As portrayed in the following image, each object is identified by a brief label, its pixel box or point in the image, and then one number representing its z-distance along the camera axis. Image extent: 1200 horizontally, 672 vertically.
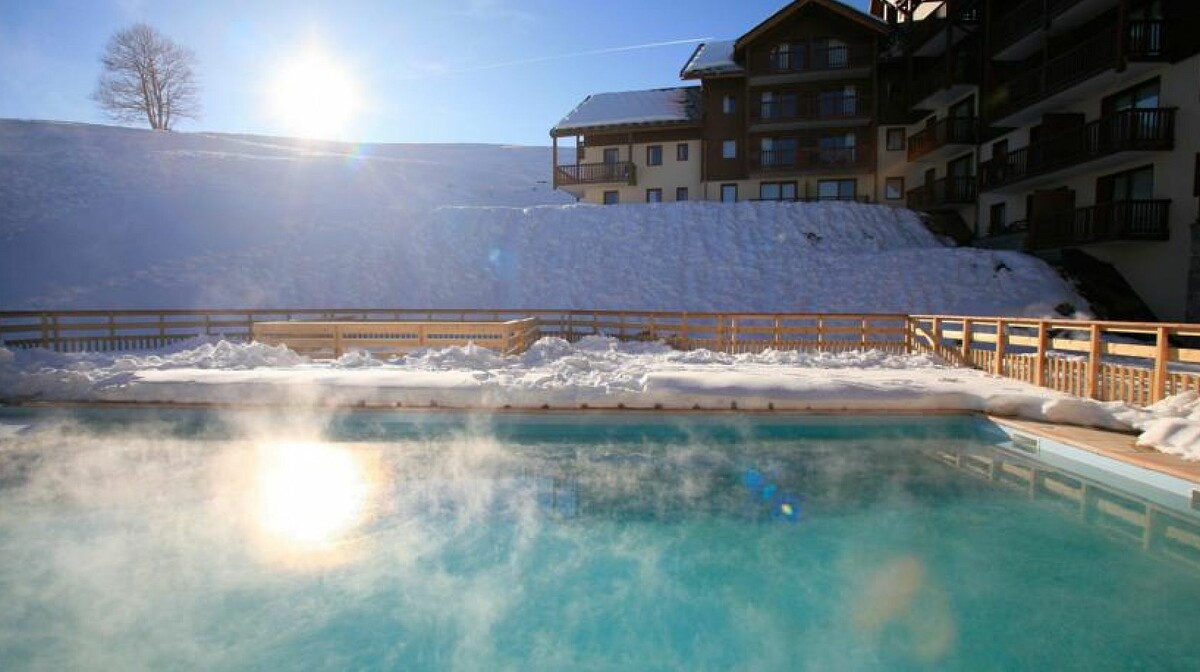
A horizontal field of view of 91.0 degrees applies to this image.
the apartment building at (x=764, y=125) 28.64
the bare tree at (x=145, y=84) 49.16
